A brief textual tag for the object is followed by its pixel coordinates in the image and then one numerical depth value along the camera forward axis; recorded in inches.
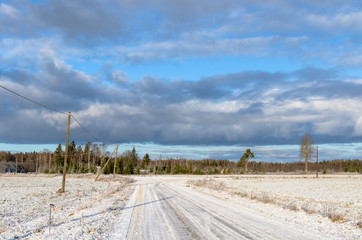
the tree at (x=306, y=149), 4879.4
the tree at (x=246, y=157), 5196.9
